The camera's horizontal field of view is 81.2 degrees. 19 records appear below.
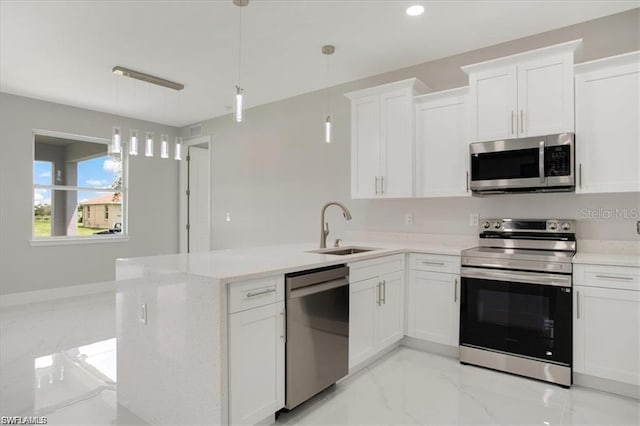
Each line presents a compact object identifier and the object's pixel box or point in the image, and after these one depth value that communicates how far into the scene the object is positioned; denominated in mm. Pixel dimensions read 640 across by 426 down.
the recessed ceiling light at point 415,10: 2809
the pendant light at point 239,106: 2316
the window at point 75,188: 5262
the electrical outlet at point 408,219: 3892
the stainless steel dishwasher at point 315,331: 2111
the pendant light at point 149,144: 3453
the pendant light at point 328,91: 2963
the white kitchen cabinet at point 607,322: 2375
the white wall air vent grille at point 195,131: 6359
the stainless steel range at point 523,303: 2568
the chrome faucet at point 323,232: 3008
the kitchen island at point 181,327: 1771
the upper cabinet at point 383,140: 3516
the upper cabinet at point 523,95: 2725
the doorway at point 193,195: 6613
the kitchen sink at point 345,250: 3035
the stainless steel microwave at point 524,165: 2713
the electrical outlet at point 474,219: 3449
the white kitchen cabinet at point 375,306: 2643
